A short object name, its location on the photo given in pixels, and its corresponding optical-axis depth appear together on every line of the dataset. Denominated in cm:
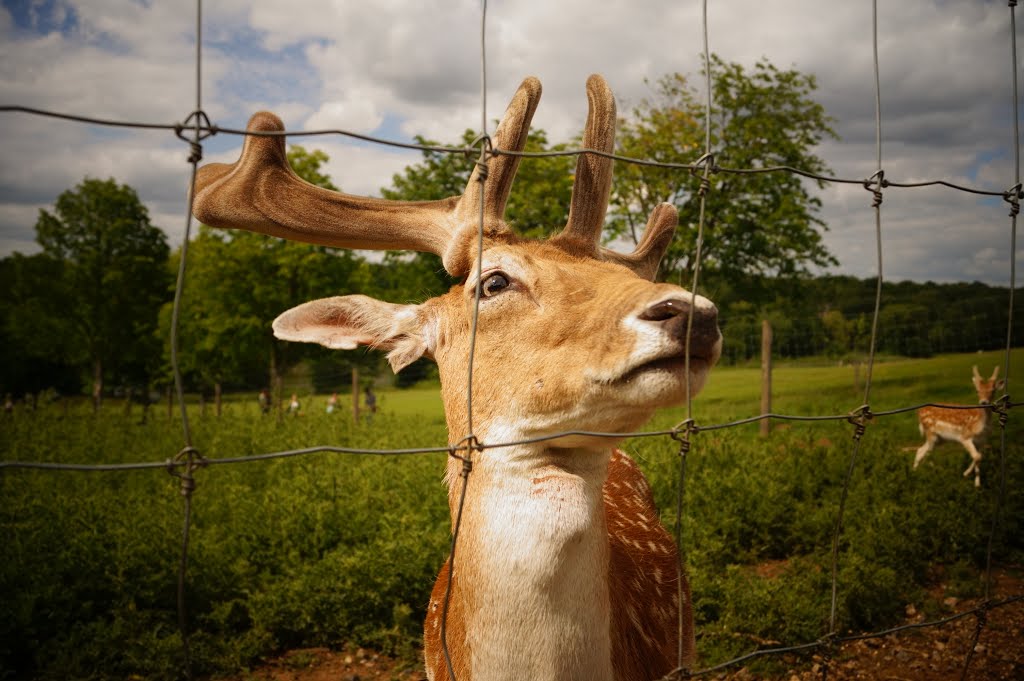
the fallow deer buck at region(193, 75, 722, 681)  181
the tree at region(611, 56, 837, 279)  1242
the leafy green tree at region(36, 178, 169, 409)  941
